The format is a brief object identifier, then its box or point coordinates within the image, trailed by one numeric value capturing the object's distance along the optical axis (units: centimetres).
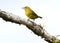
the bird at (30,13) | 804
